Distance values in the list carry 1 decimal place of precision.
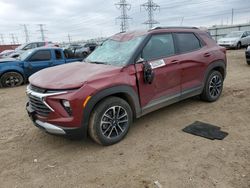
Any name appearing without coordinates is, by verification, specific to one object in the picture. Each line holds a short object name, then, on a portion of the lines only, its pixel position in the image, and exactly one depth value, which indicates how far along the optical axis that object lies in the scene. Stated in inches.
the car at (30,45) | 653.0
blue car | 331.3
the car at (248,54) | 386.2
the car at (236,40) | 735.6
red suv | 118.4
